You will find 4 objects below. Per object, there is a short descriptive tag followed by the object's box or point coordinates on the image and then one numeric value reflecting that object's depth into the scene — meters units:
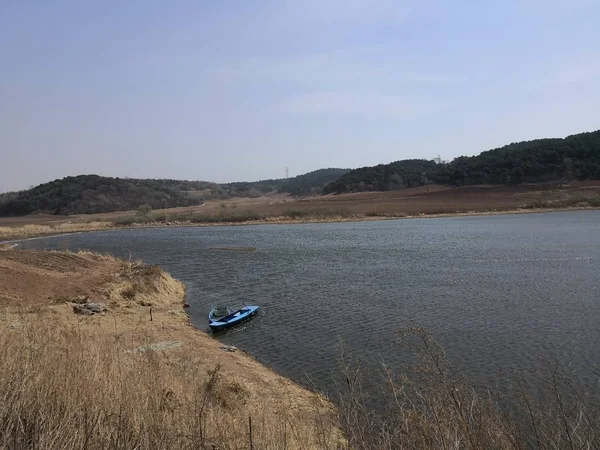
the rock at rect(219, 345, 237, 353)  14.05
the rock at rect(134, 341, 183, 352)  12.39
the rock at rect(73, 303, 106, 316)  16.11
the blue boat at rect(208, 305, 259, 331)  16.84
